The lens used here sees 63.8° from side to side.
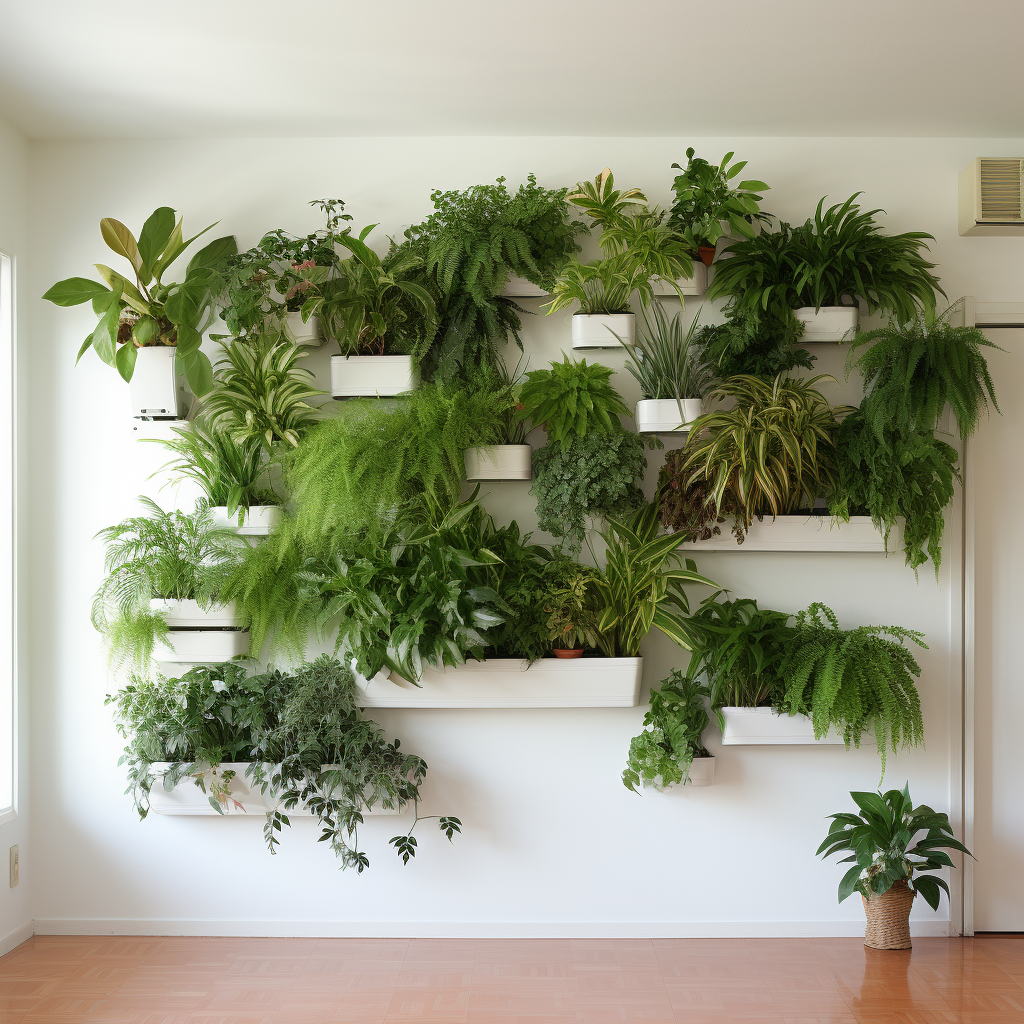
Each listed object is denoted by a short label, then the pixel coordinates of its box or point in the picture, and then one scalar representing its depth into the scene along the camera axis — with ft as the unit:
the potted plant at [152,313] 10.14
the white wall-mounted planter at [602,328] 10.37
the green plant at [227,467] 10.43
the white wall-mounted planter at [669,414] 10.16
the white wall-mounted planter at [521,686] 10.03
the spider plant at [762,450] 9.82
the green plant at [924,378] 9.66
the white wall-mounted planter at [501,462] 10.28
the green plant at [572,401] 10.02
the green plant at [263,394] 10.36
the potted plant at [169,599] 10.12
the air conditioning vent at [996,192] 10.46
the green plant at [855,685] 9.54
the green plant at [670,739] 9.91
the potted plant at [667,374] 10.18
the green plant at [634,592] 10.06
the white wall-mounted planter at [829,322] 10.37
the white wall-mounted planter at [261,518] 10.25
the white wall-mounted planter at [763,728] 10.03
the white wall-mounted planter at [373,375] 10.36
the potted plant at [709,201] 10.24
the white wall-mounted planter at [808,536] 10.20
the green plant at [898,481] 9.83
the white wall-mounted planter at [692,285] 10.58
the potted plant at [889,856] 9.68
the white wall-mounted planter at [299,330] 10.46
